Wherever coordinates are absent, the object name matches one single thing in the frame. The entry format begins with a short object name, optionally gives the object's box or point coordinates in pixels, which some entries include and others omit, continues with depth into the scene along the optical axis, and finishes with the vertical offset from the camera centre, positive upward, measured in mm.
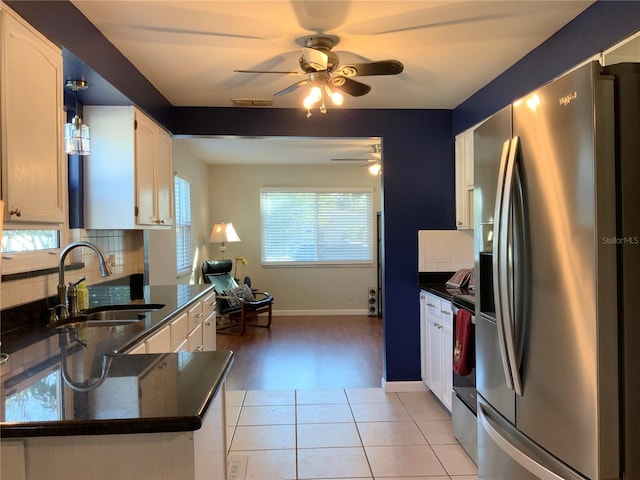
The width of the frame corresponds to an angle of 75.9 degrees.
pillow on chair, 5715 -712
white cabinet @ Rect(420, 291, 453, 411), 2797 -782
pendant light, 2084 +557
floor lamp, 6230 +138
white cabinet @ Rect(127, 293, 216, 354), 1921 -513
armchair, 5621 -790
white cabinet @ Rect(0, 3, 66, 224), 1390 +450
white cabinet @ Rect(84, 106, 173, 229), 2496 +460
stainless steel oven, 2297 -964
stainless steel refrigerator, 1155 -120
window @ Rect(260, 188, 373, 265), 6777 +259
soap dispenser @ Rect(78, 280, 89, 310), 2268 -285
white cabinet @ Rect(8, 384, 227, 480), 950 -496
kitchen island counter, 941 -399
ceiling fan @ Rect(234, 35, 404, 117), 2043 +899
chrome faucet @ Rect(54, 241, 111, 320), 2086 -218
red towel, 2297 -608
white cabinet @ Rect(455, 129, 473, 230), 3223 +480
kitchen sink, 2102 -400
